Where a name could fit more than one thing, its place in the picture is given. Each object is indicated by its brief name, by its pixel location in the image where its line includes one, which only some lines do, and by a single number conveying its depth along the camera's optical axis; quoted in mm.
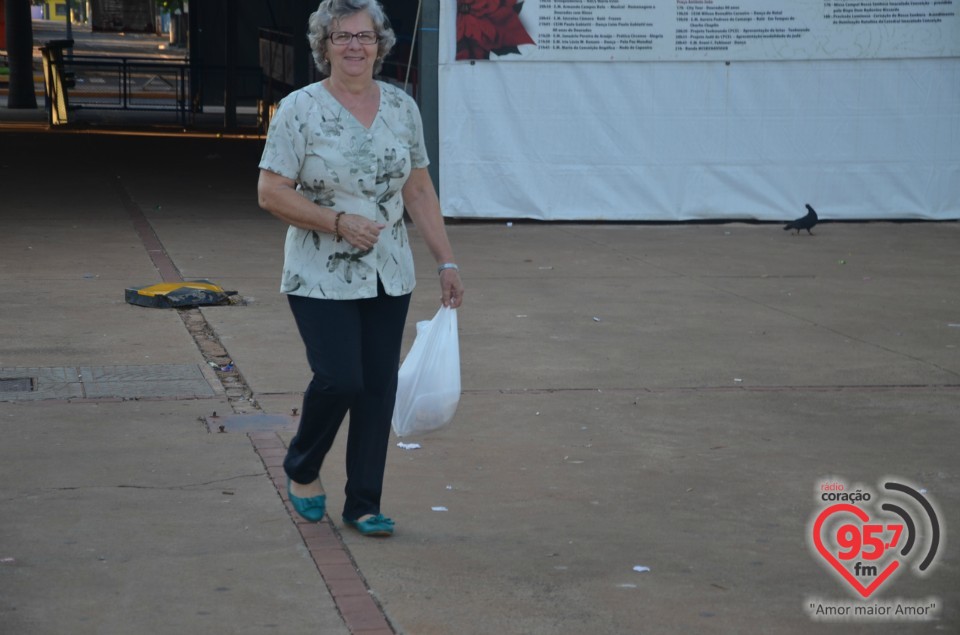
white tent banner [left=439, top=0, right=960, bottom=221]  13273
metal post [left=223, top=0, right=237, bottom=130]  24938
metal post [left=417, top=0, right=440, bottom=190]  13055
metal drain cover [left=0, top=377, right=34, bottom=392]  6652
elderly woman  4375
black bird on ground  12758
